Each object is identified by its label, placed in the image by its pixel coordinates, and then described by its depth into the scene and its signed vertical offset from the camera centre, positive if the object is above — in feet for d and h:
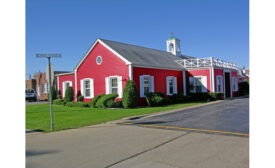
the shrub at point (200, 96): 65.30 -2.85
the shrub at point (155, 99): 55.07 -2.92
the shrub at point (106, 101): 53.78 -3.18
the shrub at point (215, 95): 63.90 -2.51
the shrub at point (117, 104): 53.67 -3.94
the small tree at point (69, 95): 71.10 -2.05
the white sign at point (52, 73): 27.23 +2.01
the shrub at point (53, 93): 83.71 -1.56
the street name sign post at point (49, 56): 25.82 +3.92
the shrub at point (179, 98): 63.62 -3.23
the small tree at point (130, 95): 51.75 -1.74
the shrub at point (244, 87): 88.76 -0.41
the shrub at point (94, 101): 57.98 -3.36
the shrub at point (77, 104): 60.39 -4.35
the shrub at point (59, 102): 71.56 -4.28
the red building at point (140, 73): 58.13 +4.24
